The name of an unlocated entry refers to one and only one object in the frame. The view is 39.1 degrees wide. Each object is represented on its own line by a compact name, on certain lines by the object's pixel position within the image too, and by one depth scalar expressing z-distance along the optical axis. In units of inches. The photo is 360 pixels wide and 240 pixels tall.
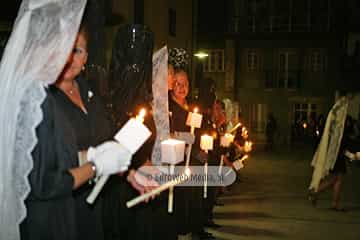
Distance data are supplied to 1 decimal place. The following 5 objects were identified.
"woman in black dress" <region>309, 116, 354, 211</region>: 338.6
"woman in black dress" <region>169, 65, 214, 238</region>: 206.4
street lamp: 865.4
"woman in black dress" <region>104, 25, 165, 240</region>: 151.0
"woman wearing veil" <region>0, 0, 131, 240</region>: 89.0
